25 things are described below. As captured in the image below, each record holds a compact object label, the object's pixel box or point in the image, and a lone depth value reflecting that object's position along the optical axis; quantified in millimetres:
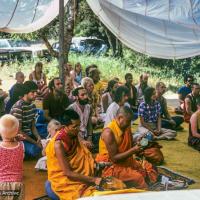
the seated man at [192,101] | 6743
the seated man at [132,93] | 7333
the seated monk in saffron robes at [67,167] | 3561
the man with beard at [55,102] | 5763
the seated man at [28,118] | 4834
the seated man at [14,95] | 4921
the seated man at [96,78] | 6808
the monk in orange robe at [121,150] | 3994
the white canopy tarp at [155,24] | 5643
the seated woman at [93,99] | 6068
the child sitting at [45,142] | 4289
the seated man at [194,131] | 5643
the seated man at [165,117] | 6624
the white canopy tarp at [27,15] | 6168
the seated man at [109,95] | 6388
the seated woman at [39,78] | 7994
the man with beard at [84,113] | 5120
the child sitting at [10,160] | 3013
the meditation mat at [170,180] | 4107
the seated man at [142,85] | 7725
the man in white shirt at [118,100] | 5008
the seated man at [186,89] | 7984
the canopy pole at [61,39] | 5721
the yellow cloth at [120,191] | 2648
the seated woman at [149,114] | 5884
